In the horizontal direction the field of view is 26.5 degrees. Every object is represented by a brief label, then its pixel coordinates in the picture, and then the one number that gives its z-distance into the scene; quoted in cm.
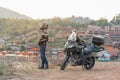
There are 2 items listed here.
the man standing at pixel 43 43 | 865
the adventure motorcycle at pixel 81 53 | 839
